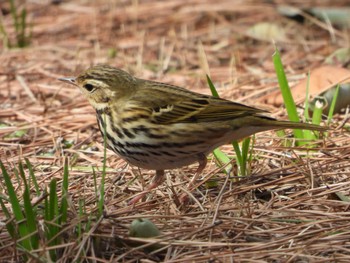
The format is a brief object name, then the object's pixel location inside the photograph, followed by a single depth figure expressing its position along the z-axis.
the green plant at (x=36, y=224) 6.61
